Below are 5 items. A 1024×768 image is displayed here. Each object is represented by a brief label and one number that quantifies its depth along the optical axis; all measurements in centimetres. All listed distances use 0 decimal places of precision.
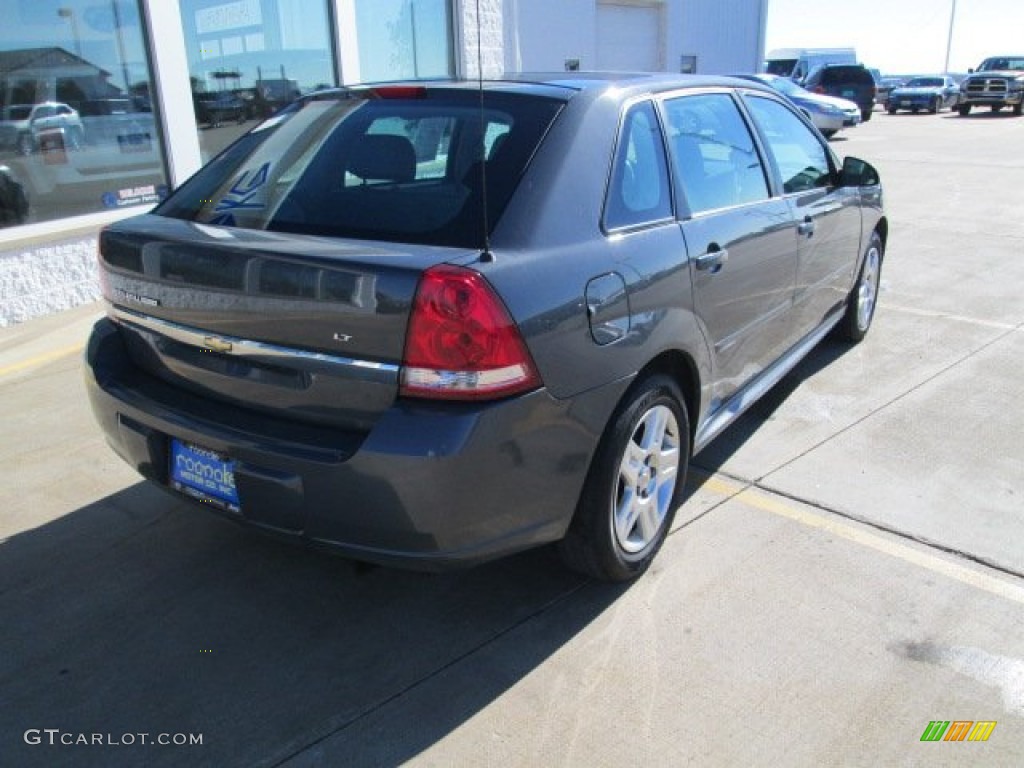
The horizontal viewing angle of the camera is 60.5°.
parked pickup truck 2975
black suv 2505
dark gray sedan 232
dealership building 618
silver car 1836
